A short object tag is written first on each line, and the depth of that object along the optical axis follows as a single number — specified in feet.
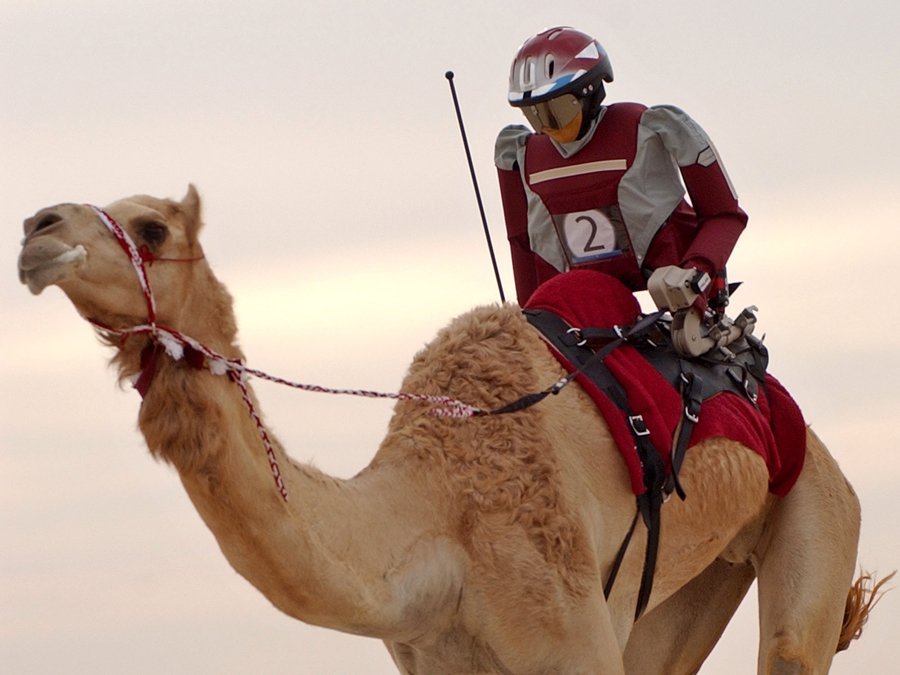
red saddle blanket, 38.91
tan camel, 30.63
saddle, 38.81
